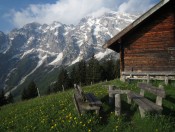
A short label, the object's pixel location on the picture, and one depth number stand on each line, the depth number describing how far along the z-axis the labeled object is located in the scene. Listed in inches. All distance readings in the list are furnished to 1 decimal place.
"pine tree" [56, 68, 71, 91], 2178.8
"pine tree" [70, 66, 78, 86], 2181.2
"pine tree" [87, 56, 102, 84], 2036.0
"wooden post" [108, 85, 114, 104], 295.2
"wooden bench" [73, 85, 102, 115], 241.2
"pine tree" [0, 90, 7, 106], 1882.0
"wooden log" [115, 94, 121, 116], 242.7
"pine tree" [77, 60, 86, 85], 2171.9
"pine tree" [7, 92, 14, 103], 2110.2
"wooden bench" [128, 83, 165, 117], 207.2
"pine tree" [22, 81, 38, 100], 2031.5
